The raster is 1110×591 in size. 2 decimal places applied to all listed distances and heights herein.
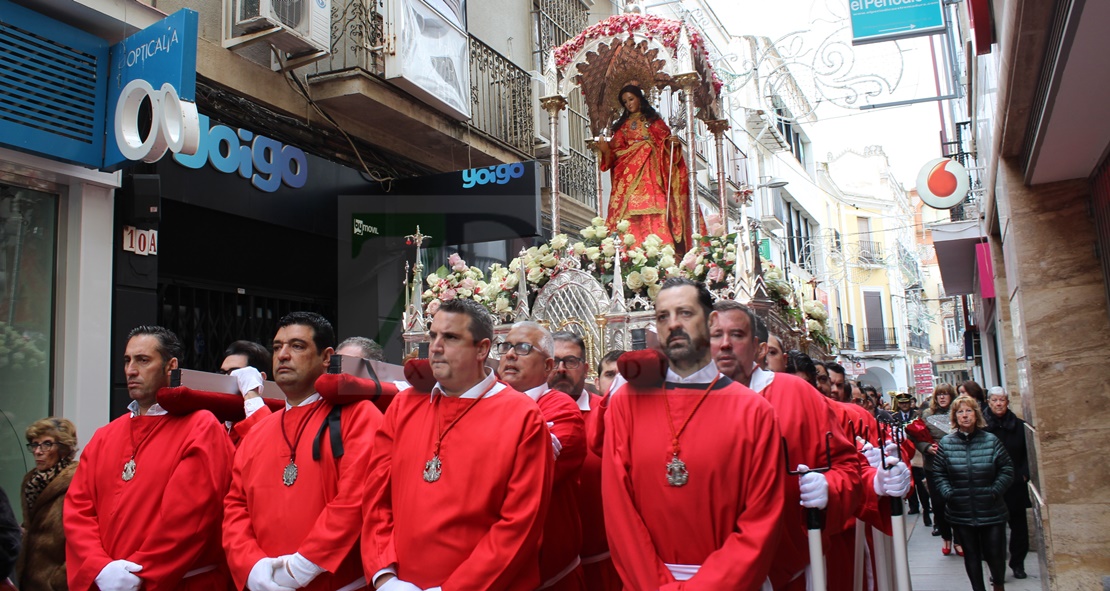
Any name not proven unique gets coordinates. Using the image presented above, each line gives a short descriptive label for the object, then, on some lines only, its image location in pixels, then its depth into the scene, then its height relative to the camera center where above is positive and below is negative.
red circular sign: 9.73 +1.76
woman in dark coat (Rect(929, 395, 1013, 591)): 6.65 -1.06
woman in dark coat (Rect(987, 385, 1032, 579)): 7.44 -1.02
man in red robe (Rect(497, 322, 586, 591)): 3.70 -0.42
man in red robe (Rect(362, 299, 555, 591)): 3.18 -0.45
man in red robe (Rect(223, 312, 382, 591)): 3.41 -0.48
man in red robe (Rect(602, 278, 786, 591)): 2.97 -0.41
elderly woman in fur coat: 4.25 -0.61
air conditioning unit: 8.04 +3.17
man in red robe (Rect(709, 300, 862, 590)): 3.31 -0.35
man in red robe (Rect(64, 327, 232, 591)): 3.73 -0.52
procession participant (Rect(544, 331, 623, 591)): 4.19 -0.81
